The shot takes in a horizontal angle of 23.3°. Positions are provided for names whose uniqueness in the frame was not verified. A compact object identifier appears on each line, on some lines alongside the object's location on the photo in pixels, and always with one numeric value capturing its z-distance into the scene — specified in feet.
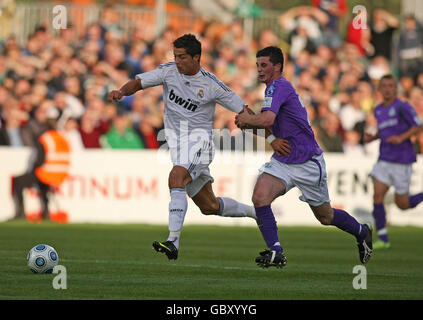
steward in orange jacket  63.72
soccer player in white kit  36.86
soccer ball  32.83
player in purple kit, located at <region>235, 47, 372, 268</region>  33.96
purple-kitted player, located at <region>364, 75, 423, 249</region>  50.34
